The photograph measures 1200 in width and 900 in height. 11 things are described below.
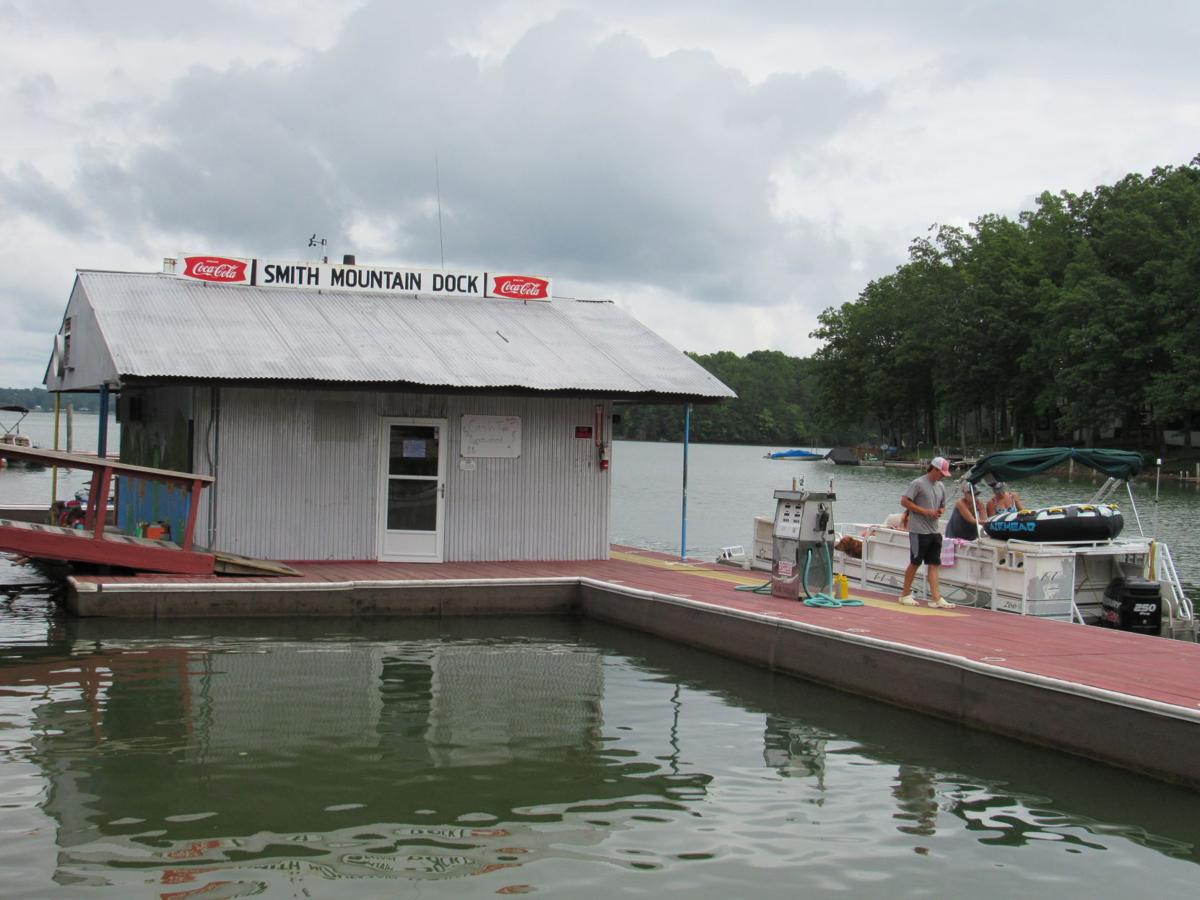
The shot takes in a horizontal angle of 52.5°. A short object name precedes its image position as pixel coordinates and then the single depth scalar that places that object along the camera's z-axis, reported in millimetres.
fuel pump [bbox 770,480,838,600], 13422
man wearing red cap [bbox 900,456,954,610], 13281
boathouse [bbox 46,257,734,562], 15094
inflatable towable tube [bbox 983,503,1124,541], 14047
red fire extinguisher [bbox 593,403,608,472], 16641
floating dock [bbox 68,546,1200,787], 8688
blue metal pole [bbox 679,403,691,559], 16984
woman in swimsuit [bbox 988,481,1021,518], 15758
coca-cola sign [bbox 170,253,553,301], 17797
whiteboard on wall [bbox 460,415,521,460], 16109
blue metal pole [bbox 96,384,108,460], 16844
